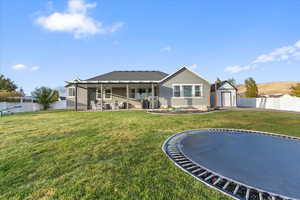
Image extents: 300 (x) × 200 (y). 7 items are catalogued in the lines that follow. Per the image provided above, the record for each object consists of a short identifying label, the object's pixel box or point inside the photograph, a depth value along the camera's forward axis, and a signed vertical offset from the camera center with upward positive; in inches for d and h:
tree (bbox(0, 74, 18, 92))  1234.6 +182.9
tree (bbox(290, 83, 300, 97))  601.3 +44.1
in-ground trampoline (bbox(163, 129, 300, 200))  84.0 -54.4
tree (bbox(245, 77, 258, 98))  851.4 +82.7
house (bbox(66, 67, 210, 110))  594.9 +47.7
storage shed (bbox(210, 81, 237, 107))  748.6 +35.2
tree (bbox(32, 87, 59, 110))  745.0 +39.6
